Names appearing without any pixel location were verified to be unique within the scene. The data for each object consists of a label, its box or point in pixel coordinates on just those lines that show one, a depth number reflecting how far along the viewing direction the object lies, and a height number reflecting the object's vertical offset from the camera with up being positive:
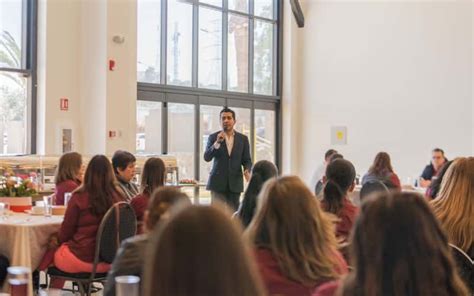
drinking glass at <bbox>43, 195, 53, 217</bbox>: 4.54 -0.44
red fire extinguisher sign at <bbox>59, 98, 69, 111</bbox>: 8.23 +0.55
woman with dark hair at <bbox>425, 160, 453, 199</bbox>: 4.14 -0.24
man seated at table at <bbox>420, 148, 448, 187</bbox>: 9.06 -0.23
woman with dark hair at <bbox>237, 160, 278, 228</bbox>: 3.83 -0.25
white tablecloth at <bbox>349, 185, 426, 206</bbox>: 7.43 -0.53
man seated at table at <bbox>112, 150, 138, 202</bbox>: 4.80 -0.15
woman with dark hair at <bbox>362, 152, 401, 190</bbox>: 6.69 -0.23
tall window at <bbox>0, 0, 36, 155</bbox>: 8.02 +0.90
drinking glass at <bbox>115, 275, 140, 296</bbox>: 1.76 -0.39
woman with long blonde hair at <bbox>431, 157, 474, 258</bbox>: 2.97 -0.26
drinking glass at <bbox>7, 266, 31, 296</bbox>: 1.89 -0.40
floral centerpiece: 4.64 -0.35
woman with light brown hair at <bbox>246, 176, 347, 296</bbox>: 2.08 -0.31
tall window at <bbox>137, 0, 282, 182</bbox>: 9.69 +1.24
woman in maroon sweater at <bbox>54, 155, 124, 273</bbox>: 3.94 -0.45
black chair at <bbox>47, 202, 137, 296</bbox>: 3.89 -0.56
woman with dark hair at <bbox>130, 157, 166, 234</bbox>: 4.17 -0.23
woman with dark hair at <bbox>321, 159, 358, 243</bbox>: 3.55 -0.33
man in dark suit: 6.44 -0.12
